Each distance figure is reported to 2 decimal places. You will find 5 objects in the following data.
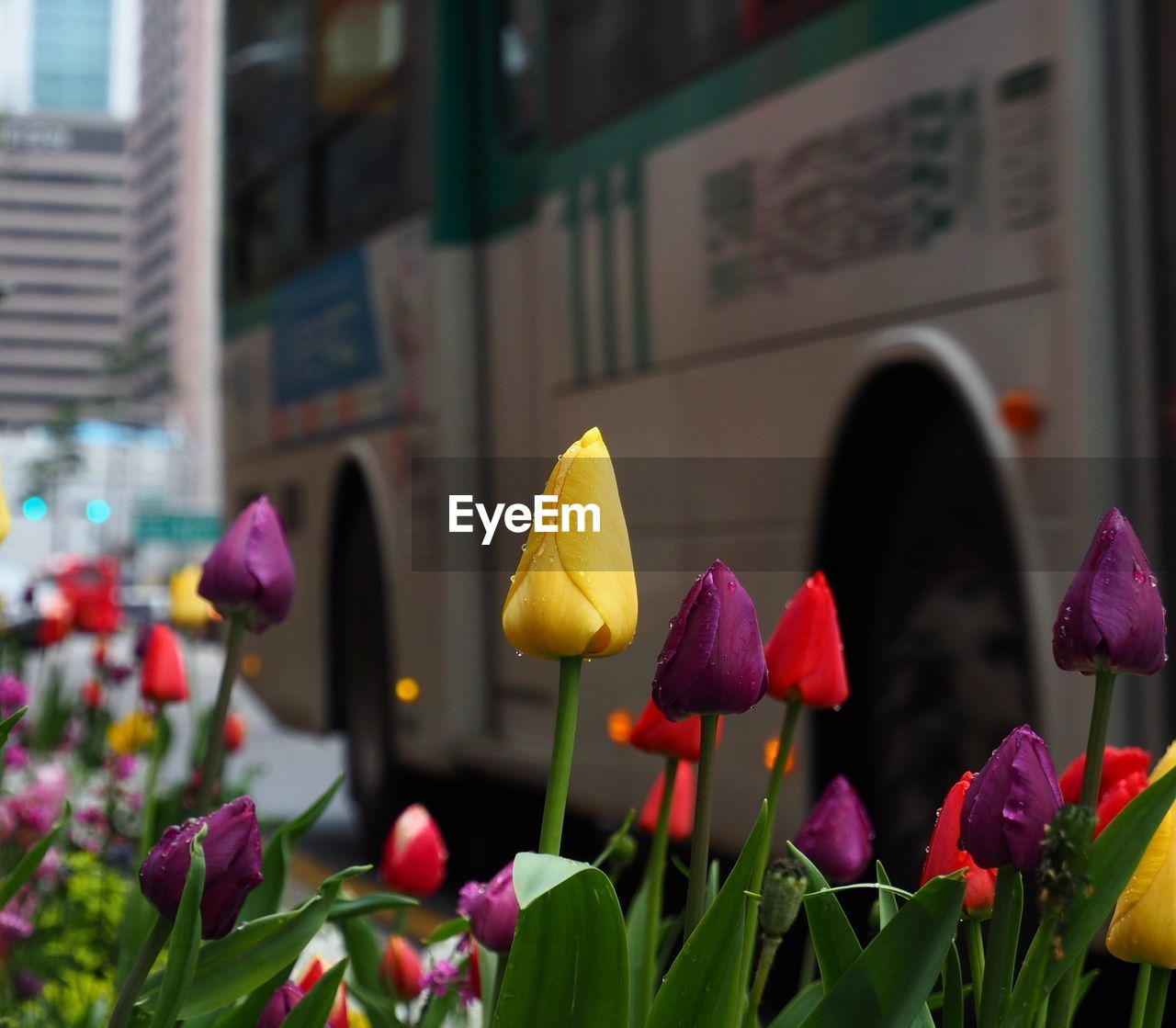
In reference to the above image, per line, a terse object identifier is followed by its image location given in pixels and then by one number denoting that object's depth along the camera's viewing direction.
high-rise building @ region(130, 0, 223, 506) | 113.00
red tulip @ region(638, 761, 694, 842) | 1.78
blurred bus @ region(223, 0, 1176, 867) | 3.64
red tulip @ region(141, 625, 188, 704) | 2.05
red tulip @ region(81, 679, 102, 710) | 4.44
